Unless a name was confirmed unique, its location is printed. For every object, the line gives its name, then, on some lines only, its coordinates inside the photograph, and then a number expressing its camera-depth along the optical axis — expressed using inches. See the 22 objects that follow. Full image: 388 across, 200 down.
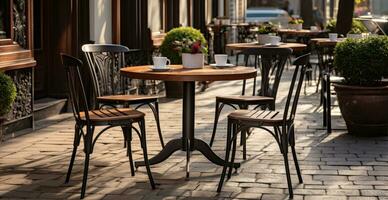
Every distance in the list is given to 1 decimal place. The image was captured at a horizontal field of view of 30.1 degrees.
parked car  1072.2
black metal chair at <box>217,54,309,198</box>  196.1
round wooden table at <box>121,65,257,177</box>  204.7
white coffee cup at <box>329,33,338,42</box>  407.7
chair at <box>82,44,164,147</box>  238.8
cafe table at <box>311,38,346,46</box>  394.8
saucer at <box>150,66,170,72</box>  213.6
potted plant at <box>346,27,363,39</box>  371.9
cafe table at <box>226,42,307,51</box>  349.1
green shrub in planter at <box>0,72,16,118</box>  224.8
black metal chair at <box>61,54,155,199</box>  191.2
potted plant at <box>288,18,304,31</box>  601.6
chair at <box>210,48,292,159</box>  238.1
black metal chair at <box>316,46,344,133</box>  295.4
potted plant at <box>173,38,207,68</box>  220.8
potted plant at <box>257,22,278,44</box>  352.5
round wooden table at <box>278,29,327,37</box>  571.8
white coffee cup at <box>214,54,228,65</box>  224.1
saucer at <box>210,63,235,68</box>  222.8
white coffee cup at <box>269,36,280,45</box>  347.6
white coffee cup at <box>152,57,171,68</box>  217.0
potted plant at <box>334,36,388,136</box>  278.7
